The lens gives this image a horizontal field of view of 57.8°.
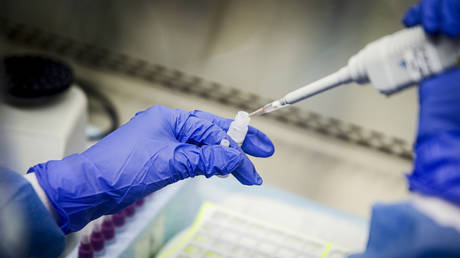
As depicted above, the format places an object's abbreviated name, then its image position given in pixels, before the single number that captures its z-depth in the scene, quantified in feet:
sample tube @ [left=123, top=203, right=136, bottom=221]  3.29
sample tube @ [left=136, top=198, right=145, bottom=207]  3.40
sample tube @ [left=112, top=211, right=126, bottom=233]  3.19
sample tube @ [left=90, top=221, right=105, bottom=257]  2.98
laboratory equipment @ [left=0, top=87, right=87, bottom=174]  3.60
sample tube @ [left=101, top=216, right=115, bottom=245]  3.08
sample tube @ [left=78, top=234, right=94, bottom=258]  2.91
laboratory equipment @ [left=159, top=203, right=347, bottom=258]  3.30
